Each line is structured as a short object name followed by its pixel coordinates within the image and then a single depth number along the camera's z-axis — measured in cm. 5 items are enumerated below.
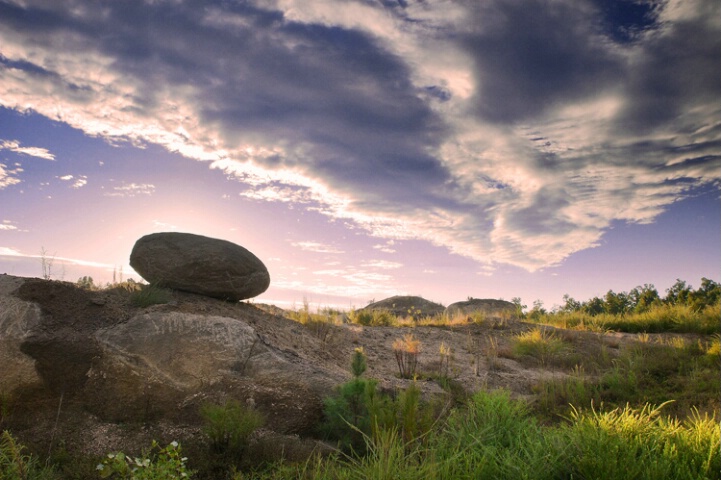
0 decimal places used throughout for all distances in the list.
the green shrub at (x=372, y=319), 1570
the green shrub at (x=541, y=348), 1193
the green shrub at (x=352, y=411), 533
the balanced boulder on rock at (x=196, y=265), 1004
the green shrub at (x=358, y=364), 557
